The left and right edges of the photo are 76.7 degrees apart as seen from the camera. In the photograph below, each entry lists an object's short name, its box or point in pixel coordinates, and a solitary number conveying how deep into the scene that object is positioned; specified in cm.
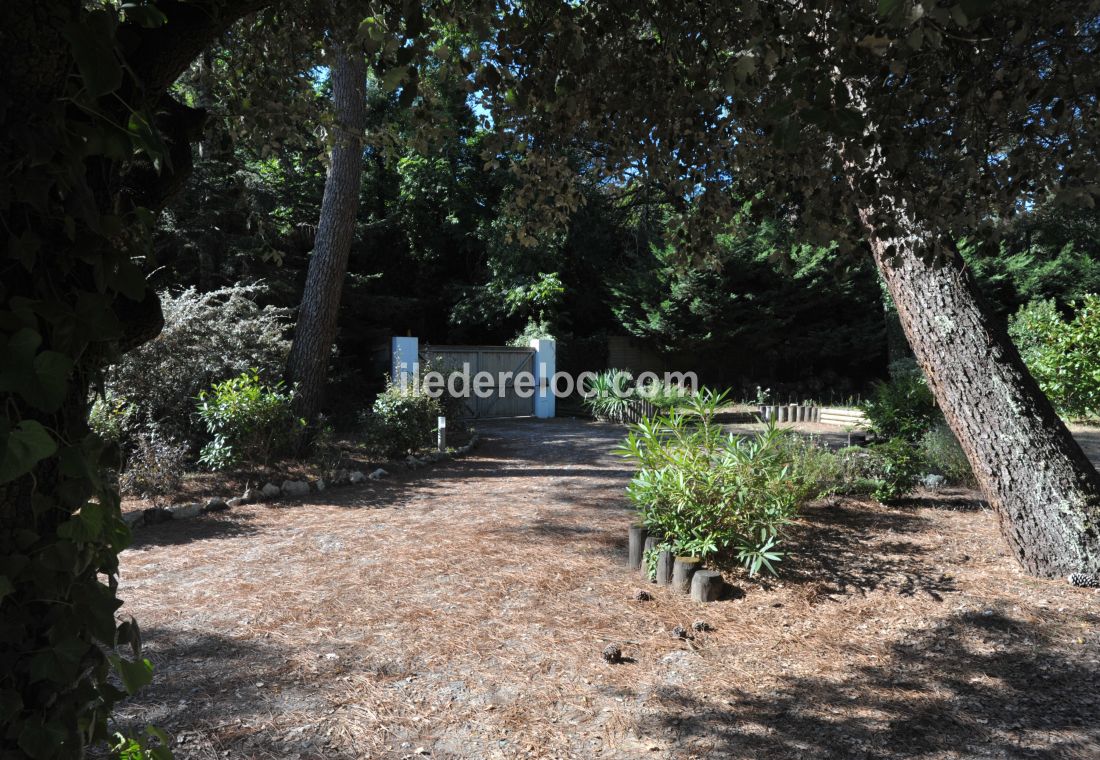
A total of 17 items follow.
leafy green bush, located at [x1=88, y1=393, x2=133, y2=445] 616
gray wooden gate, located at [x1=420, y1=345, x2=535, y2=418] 1460
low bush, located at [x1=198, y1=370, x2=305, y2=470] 711
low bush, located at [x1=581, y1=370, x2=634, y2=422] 1539
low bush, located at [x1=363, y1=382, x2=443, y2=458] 929
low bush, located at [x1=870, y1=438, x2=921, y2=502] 635
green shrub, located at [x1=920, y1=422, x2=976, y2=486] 712
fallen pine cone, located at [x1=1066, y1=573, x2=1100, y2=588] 419
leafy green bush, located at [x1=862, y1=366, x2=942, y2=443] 701
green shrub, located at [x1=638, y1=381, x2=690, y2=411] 1322
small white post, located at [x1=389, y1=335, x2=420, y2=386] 1222
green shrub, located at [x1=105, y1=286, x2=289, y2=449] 732
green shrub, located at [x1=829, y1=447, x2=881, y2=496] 655
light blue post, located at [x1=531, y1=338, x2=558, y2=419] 1603
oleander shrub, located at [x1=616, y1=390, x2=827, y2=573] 447
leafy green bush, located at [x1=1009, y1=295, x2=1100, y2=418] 1243
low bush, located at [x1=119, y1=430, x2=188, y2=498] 625
